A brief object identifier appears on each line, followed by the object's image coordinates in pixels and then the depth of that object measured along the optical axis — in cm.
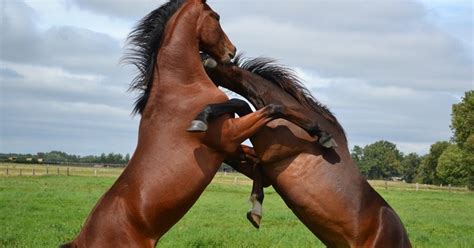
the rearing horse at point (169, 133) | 552
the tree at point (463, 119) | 6669
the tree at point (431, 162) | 8788
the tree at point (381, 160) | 10912
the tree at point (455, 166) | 6619
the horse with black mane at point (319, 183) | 609
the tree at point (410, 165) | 11315
